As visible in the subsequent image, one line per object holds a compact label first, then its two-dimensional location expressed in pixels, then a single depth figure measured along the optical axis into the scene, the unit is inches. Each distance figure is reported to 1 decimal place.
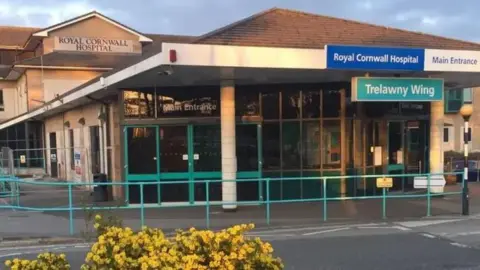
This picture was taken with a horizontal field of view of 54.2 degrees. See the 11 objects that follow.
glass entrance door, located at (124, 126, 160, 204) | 527.2
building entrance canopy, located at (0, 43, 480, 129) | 401.1
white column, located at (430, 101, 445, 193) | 569.6
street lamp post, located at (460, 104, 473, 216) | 453.7
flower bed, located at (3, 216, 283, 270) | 133.6
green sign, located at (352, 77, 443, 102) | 440.8
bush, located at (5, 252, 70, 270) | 138.7
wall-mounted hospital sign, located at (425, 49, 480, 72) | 454.9
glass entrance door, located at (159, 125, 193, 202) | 530.6
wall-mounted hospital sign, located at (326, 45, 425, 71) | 423.8
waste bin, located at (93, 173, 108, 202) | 558.6
